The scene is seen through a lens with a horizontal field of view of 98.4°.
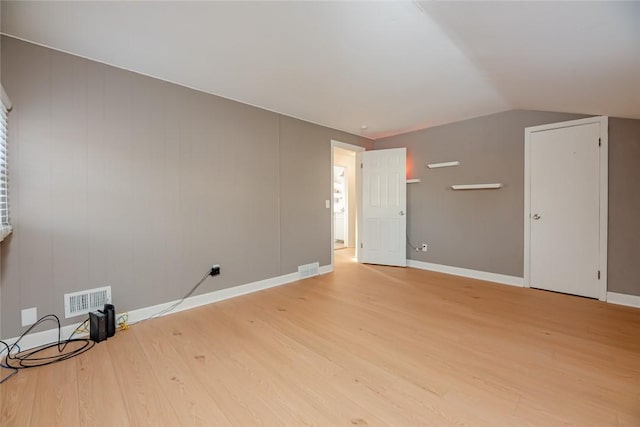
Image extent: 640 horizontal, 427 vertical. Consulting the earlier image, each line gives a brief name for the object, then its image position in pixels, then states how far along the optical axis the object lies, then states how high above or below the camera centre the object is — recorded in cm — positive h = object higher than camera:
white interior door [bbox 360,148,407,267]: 483 +3
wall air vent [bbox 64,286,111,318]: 233 -79
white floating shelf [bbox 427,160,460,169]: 429 +70
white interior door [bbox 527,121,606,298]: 322 -1
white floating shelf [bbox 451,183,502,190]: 391 +33
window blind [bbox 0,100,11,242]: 195 +24
